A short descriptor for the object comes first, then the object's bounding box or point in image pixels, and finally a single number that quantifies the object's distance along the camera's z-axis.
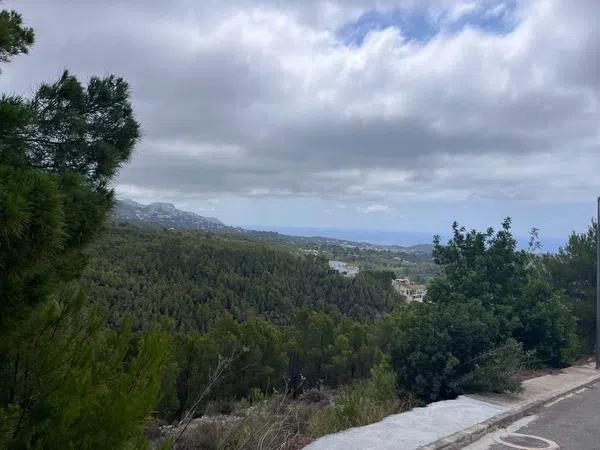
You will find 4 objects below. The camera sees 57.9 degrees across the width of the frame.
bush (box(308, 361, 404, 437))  6.45
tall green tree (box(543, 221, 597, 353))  14.35
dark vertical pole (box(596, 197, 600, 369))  10.96
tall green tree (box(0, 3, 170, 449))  2.43
